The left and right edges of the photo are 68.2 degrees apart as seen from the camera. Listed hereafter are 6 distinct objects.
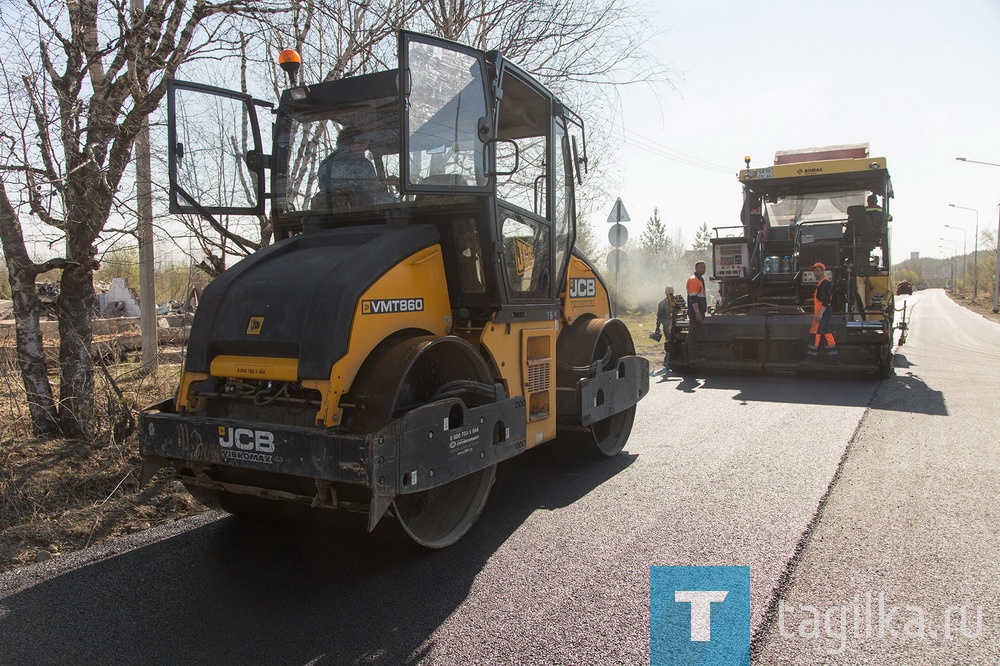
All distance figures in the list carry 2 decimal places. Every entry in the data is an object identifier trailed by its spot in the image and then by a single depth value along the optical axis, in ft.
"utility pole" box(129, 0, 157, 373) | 19.16
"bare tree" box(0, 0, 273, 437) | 16.97
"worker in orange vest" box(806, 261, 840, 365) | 32.91
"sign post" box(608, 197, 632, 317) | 39.34
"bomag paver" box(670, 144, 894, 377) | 34.76
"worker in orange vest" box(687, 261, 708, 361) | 35.99
